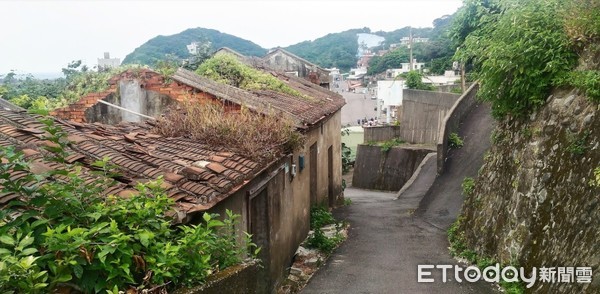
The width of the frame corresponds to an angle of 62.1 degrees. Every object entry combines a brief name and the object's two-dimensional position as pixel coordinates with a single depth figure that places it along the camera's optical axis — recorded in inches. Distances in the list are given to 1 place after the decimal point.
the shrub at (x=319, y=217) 509.2
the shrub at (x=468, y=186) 439.7
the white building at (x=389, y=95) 1549.7
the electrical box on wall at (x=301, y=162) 448.1
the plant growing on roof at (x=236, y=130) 302.6
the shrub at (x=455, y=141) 705.6
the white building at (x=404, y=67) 2358.0
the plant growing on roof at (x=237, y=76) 516.1
